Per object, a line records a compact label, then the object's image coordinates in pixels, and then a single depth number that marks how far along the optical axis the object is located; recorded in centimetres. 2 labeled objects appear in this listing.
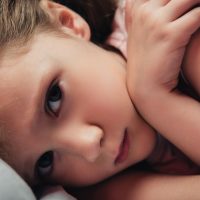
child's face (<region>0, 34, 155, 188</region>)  44
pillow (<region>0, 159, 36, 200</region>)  41
